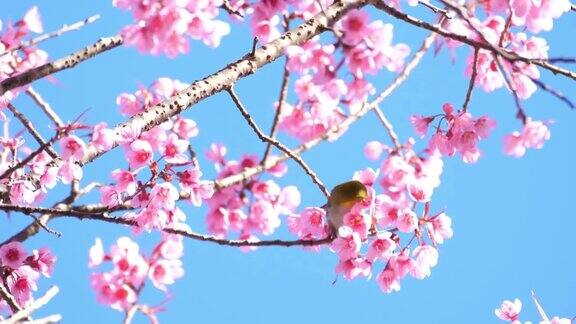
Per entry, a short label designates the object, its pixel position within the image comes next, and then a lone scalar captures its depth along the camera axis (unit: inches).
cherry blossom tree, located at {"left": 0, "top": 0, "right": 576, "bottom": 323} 242.8
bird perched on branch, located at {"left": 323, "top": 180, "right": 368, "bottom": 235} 283.1
